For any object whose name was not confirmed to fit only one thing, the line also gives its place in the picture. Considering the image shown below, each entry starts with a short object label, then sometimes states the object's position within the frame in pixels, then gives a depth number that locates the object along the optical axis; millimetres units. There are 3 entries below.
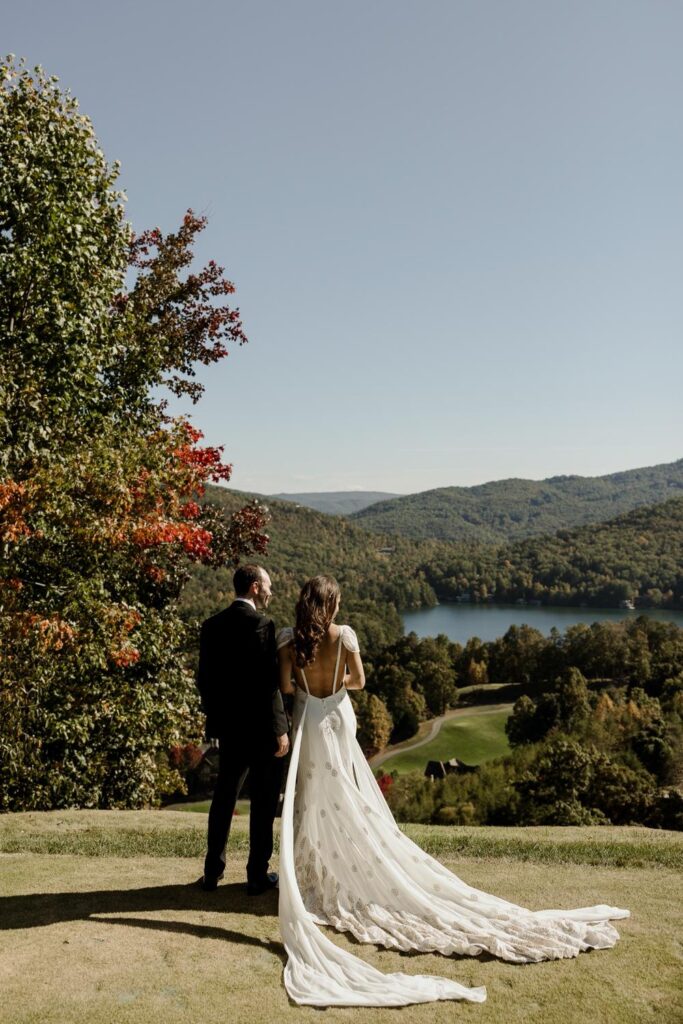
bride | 4562
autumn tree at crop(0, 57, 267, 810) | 9086
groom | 5434
